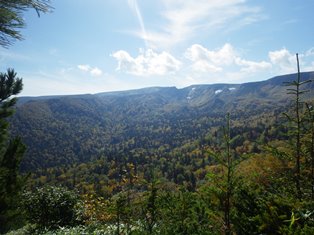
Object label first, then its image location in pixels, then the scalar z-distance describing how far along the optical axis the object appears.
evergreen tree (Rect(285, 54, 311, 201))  4.93
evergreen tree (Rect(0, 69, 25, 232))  11.59
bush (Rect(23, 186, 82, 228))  15.82
